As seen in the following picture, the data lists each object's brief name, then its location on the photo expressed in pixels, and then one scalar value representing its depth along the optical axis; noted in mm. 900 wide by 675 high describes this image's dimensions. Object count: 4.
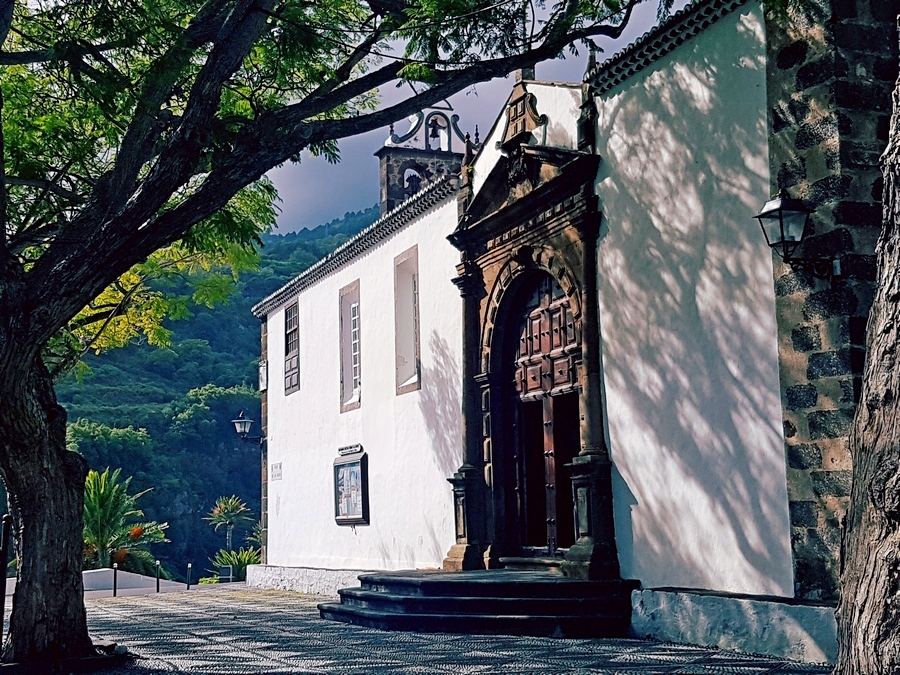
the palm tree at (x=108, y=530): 21688
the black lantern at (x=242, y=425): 21172
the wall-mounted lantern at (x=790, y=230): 6898
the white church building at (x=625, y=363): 7254
